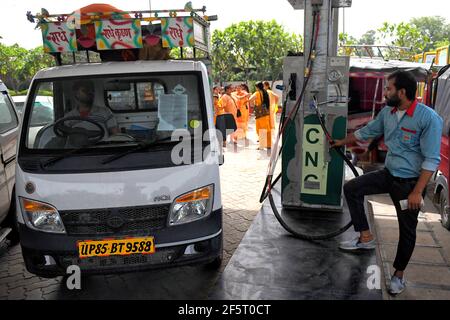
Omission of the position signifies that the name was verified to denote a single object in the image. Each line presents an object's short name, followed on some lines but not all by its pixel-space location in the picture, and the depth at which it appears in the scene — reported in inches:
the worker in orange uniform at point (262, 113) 391.2
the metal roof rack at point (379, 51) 412.7
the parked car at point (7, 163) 172.2
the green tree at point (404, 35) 1091.9
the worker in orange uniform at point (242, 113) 462.0
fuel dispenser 168.4
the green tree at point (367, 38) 3006.4
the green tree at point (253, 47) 1327.5
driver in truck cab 135.2
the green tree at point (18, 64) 1414.6
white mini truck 115.2
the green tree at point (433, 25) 2758.4
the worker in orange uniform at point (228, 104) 441.7
